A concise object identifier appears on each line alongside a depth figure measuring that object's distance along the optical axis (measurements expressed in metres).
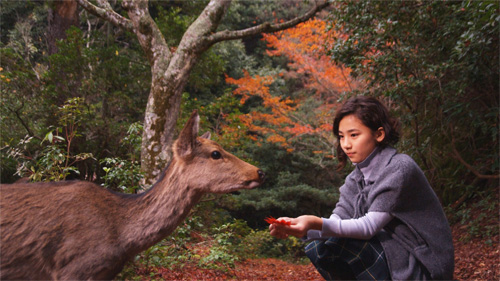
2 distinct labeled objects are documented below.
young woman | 1.85
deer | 1.71
